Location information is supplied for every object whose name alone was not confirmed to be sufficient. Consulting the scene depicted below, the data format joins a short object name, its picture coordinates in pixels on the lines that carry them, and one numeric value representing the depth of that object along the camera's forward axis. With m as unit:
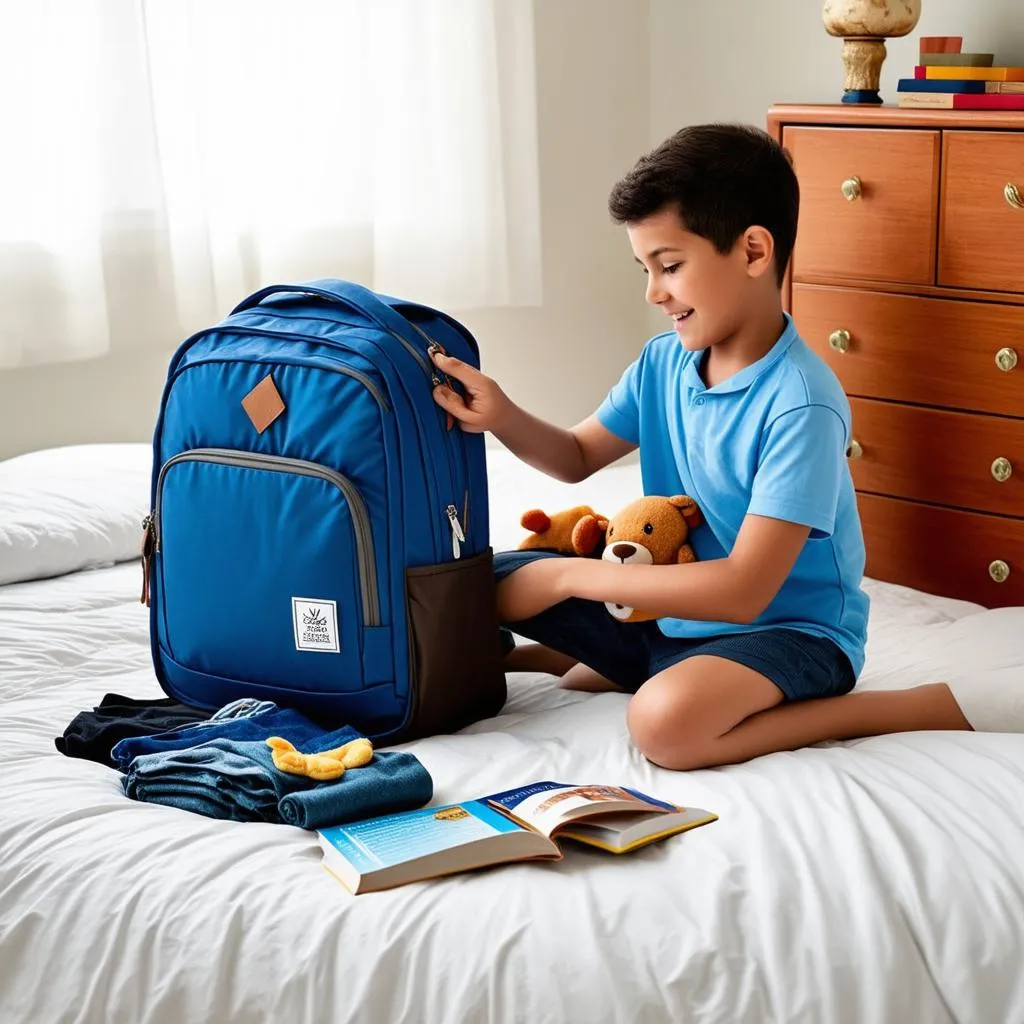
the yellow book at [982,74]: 3.41
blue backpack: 2.82
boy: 2.84
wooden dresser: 3.42
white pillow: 3.37
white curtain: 3.83
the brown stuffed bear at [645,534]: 2.96
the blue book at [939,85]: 3.44
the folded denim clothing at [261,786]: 2.62
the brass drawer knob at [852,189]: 3.54
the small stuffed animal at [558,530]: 3.07
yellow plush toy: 2.66
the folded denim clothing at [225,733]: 2.78
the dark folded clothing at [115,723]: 2.82
